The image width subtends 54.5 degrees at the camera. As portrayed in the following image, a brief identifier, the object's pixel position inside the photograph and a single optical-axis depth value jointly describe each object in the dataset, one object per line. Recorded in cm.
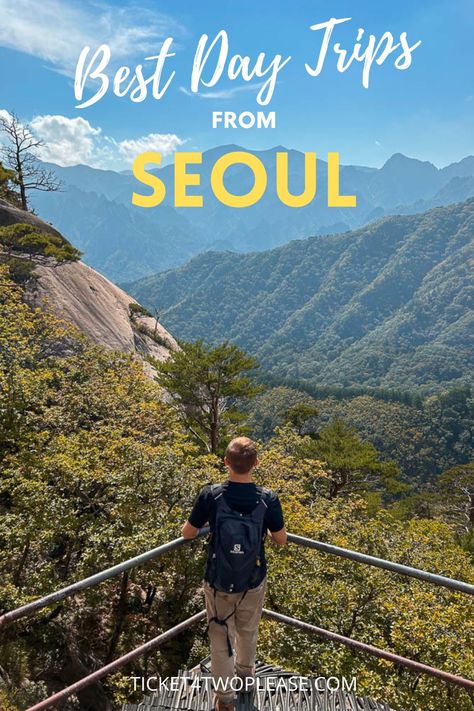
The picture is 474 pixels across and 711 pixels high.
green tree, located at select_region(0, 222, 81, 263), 2989
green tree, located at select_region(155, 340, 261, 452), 2484
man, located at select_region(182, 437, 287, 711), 358
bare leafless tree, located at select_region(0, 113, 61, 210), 3634
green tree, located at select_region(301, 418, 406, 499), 2600
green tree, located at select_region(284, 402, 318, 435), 3884
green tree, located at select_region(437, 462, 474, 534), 3606
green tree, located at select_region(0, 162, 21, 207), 3572
